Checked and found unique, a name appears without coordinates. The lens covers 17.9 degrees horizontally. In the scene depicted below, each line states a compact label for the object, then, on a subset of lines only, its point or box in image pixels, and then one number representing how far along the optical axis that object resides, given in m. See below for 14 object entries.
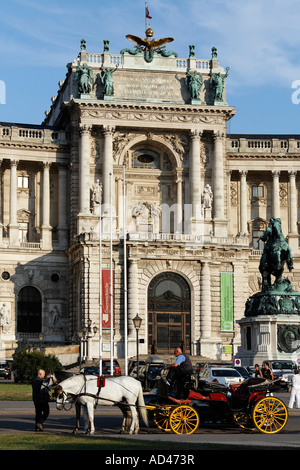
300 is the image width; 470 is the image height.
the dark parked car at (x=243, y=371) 50.45
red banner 79.00
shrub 61.06
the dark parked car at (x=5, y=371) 70.24
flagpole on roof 91.08
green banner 82.00
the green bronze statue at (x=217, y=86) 87.81
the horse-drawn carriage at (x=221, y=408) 27.28
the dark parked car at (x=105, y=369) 59.92
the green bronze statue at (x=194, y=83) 87.19
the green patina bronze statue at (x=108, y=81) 85.94
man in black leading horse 27.64
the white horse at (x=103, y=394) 27.03
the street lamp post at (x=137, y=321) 54.88
